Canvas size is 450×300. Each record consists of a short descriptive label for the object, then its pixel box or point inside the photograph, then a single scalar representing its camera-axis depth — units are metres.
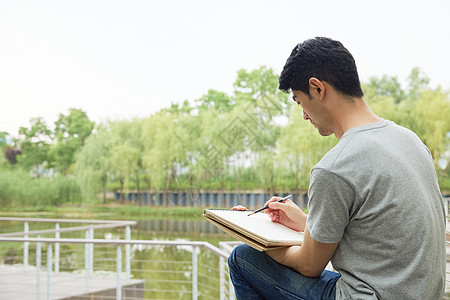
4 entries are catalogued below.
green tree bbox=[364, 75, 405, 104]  18.08
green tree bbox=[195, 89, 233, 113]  18.34
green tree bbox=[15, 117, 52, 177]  17.28
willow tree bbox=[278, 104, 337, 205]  12.62
